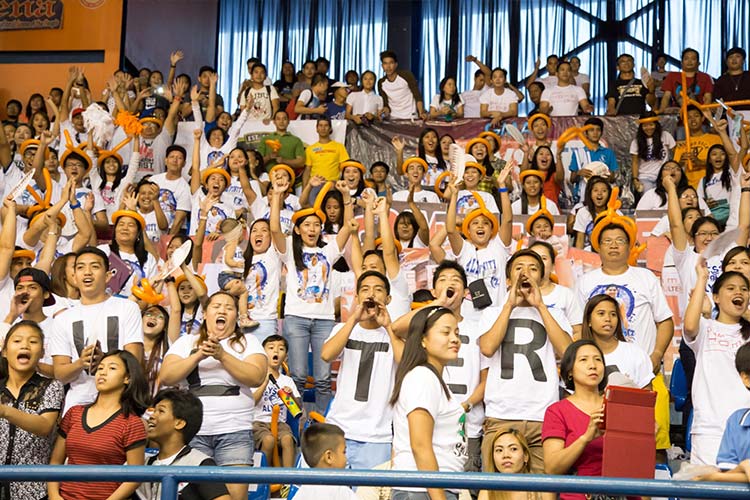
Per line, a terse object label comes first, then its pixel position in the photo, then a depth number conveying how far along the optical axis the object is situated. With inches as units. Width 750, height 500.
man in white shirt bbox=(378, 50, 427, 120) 520.1
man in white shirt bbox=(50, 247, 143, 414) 219.3
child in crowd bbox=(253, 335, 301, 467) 250.2
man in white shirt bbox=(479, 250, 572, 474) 214.8
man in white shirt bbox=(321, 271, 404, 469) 219.8
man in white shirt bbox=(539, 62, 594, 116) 498.6
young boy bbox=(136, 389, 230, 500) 189.8
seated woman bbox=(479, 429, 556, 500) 198.1
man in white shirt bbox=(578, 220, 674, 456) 252.5
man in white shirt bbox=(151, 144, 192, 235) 405.7
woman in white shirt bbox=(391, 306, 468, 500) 169.2
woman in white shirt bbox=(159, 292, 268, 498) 204.7
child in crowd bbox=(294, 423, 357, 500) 188.5
